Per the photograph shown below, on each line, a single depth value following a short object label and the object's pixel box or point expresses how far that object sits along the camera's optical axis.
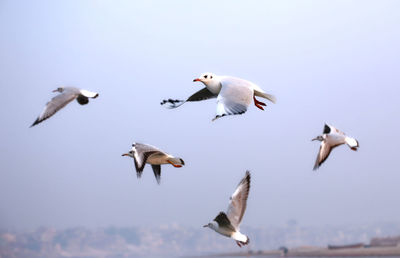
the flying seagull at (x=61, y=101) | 19.87
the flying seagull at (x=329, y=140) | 19.24
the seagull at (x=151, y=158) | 17.82
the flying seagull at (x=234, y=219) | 19.77
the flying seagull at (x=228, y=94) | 16.50
